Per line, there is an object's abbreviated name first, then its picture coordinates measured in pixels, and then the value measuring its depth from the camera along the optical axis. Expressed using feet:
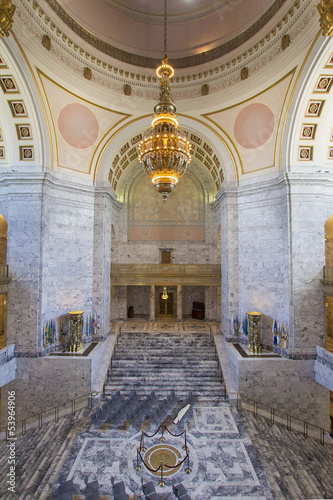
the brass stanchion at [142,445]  23.83
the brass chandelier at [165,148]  25.21
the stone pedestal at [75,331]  35.42
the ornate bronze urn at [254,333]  35.28
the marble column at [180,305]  53.53
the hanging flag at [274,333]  36.19
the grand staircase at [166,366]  33.24
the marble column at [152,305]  53.62
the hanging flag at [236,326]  40.50
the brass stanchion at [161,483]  20.16
